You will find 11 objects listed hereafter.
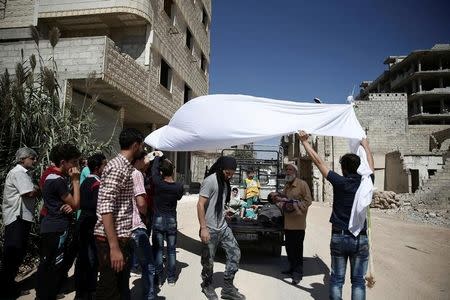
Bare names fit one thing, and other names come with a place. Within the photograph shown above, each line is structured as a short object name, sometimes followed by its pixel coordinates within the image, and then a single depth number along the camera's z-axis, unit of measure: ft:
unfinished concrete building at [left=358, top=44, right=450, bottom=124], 156.87
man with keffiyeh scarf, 12.99
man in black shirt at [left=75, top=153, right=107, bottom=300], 11.94
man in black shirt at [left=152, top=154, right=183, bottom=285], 14.49
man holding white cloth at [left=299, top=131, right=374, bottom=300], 10.77
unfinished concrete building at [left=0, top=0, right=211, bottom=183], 30.71
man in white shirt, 12.19
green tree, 16.14
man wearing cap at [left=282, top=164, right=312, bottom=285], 15.80
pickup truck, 18.89
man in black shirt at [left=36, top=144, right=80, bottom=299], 10.89
